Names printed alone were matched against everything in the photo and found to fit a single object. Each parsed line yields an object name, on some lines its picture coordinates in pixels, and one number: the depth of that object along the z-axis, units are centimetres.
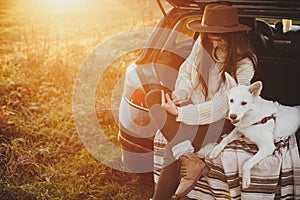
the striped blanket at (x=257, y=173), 405
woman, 410
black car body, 451
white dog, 401
